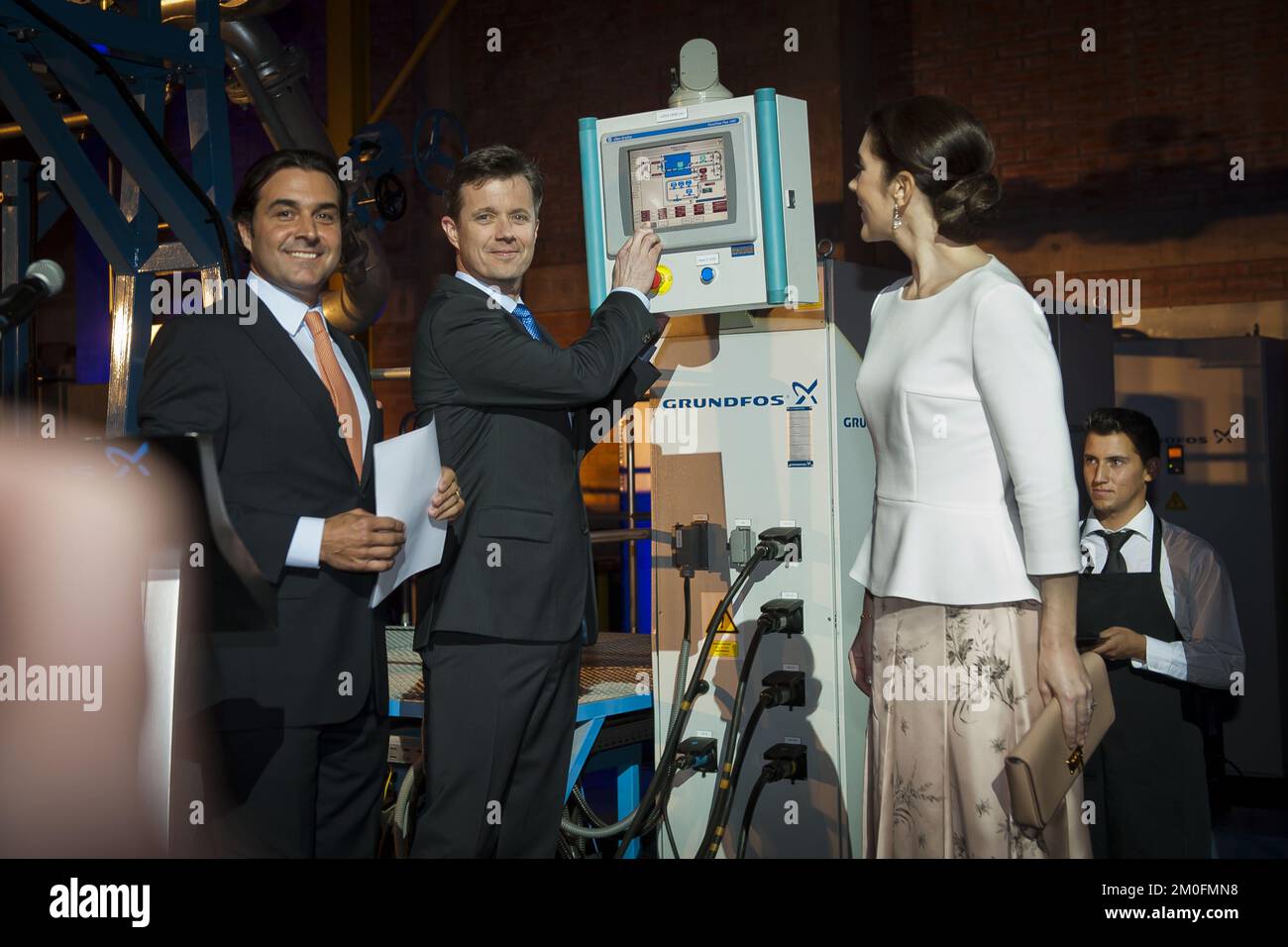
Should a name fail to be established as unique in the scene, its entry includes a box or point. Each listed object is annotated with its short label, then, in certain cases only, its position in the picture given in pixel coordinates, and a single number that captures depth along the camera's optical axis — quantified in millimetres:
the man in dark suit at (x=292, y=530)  1900
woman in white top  1801
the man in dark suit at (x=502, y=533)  2252
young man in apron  2750
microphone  2156
